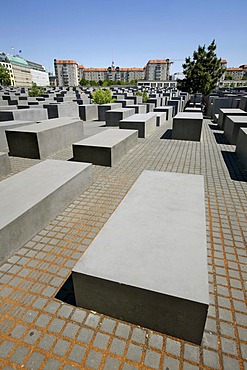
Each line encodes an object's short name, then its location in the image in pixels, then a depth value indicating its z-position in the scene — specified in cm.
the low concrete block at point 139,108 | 1922
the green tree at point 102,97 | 2247
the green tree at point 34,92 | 3083
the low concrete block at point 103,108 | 1878
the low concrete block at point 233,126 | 1122
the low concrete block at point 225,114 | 1447
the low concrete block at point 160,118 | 1670
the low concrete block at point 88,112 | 1954
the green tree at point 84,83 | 11232
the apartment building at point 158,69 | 14288
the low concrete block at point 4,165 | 740
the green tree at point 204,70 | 2562
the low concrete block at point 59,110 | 1770
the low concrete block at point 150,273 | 247
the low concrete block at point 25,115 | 1341
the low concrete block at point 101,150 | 834
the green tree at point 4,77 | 7374
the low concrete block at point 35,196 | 395
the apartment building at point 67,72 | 14062
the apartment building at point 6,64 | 10562
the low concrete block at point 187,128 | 1210
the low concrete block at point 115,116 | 1609
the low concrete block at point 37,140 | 914
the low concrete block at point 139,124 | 1304
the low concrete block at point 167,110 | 1997
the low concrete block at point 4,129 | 1054
